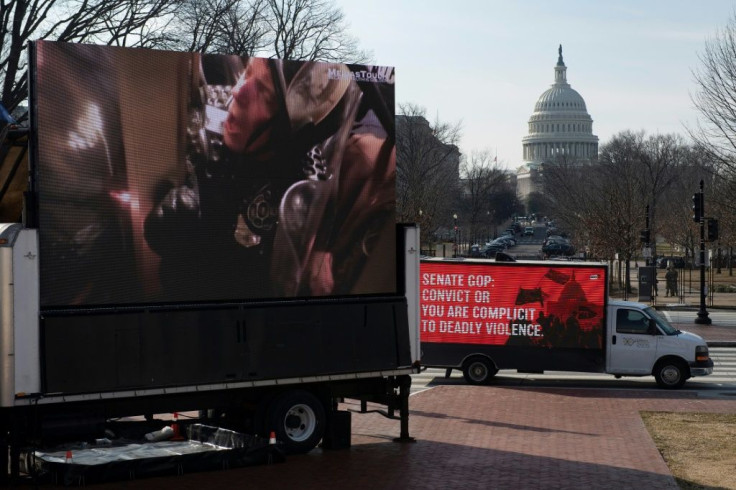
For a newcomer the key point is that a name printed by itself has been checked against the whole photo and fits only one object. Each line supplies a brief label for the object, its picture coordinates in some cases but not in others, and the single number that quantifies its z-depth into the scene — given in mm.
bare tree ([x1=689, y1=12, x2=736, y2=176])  34844
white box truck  23328
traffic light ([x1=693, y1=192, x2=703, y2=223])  39750
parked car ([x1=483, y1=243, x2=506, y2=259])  87950
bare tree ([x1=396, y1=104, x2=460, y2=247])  60750
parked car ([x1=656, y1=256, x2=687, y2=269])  73438
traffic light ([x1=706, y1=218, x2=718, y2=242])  39281
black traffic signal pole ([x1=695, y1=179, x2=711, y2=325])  38812
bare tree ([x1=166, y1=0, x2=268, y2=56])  41969
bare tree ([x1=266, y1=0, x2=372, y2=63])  53406
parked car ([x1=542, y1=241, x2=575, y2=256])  92938
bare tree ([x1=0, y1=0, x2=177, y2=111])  32469
